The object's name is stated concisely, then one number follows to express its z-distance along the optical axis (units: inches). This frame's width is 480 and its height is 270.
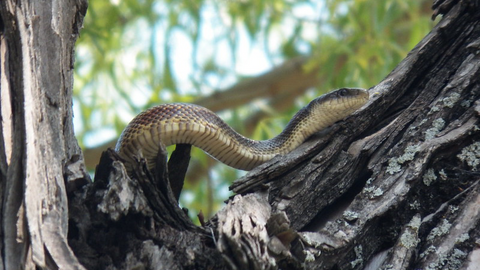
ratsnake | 339.6
